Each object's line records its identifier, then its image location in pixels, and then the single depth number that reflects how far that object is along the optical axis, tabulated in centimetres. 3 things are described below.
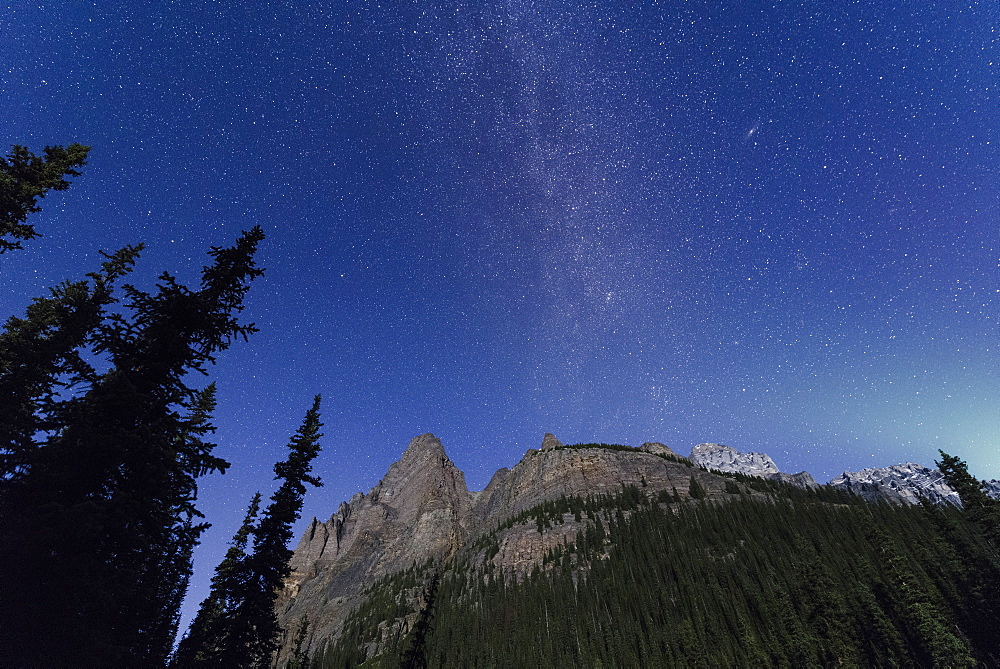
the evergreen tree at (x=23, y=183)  1442
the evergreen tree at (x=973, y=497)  6172
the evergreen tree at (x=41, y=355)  1158
